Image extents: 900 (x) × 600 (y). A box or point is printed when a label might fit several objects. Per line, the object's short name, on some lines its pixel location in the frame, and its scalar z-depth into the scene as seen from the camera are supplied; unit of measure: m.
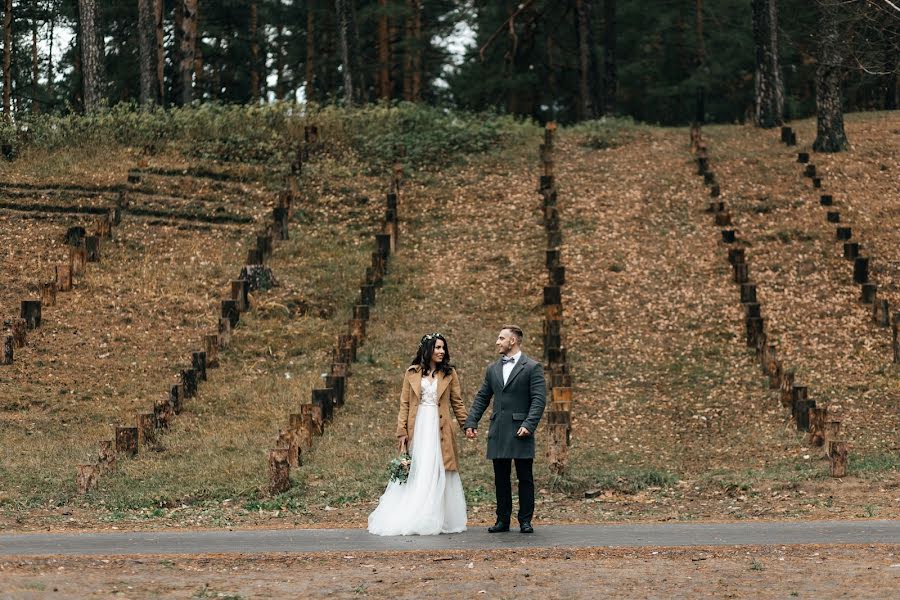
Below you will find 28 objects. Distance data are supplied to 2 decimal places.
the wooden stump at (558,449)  15.64
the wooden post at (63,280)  23.80
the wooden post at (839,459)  15.01
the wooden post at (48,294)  23.03
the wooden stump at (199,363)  20.20
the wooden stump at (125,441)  16.98
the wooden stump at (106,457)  16.00
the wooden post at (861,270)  23.88
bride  11.73
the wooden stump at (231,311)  22.69
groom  11.62
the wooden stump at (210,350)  20.98
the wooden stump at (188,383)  19.62
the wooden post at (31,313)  22.08
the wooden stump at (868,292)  23.02
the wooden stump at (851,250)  24.75
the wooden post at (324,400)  18.28
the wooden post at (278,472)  15.12
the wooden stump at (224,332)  21.91
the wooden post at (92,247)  25.20
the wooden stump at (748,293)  22.25
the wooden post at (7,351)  21.02
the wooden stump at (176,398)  18.91
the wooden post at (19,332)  21.42
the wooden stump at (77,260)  24.56
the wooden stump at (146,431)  17.47
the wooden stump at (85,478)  15.38
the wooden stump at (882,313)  22.19
